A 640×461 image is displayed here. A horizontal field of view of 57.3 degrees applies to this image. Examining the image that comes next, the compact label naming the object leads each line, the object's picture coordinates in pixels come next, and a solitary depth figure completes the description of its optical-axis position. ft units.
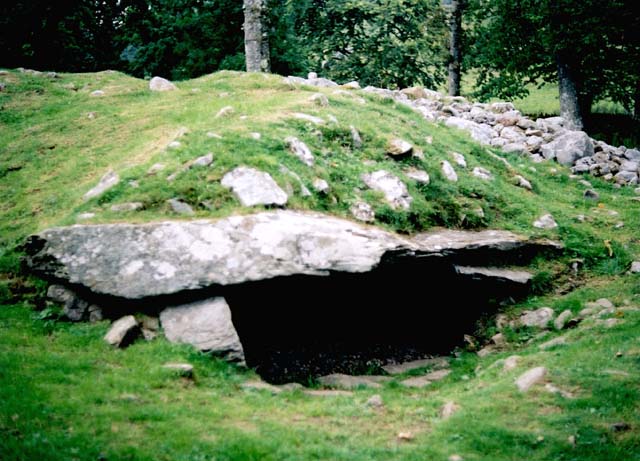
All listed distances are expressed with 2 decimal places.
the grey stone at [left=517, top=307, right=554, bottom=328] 33.99
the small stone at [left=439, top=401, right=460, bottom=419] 23.43
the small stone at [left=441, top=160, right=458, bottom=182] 42.55
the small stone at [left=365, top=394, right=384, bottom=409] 24.79
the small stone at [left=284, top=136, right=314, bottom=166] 37.18
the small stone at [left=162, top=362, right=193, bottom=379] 24.61
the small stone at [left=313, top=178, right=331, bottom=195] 35.17
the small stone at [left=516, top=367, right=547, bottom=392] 24.58
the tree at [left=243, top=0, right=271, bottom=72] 60.83
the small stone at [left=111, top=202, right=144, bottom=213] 31.78
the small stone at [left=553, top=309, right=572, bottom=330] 33.01
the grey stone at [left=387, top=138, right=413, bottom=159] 41.60
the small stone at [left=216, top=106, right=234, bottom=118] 42.14
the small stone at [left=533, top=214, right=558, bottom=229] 42.06
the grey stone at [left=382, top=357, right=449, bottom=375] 32.53
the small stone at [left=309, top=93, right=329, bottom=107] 46.01
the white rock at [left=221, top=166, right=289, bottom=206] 32.81
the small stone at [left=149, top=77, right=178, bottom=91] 54.60
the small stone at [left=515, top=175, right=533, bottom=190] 49.14
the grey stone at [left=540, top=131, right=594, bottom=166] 60.90
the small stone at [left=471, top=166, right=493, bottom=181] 45.60
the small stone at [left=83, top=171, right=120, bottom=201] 33.81
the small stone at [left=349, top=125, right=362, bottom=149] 41.55
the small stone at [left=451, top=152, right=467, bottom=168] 45.60
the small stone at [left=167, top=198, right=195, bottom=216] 31.89
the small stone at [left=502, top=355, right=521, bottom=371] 27.87
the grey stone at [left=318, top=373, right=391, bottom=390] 28.89
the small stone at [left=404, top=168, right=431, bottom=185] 40.37
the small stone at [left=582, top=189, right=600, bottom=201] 52.24
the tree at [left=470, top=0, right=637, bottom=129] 68.18
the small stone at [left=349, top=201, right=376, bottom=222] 35.24
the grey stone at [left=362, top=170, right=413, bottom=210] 37.40
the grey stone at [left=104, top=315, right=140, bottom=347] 26.64
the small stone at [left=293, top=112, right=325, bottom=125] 41.50
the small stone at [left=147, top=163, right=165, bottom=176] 34.42
